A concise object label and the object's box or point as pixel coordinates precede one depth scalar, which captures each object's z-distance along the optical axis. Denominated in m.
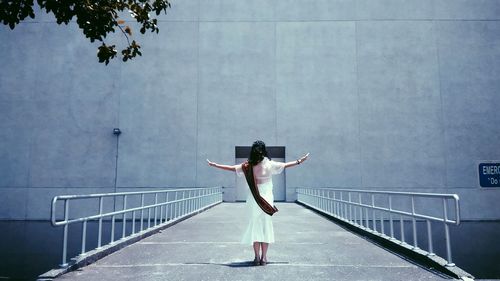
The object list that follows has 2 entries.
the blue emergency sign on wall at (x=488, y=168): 22.83
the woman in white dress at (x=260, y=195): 5.57
